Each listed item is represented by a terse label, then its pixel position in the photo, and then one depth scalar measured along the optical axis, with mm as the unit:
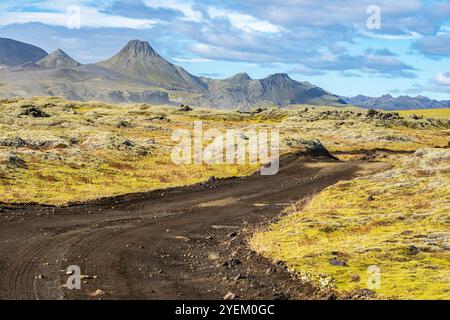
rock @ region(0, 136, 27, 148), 65831
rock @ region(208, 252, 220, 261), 25464
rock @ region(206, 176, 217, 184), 53312
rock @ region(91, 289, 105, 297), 18859
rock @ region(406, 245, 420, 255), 23864
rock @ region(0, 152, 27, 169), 51469
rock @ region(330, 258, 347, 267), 22383
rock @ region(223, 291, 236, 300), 18816
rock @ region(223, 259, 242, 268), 23531
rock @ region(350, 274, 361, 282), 20484
